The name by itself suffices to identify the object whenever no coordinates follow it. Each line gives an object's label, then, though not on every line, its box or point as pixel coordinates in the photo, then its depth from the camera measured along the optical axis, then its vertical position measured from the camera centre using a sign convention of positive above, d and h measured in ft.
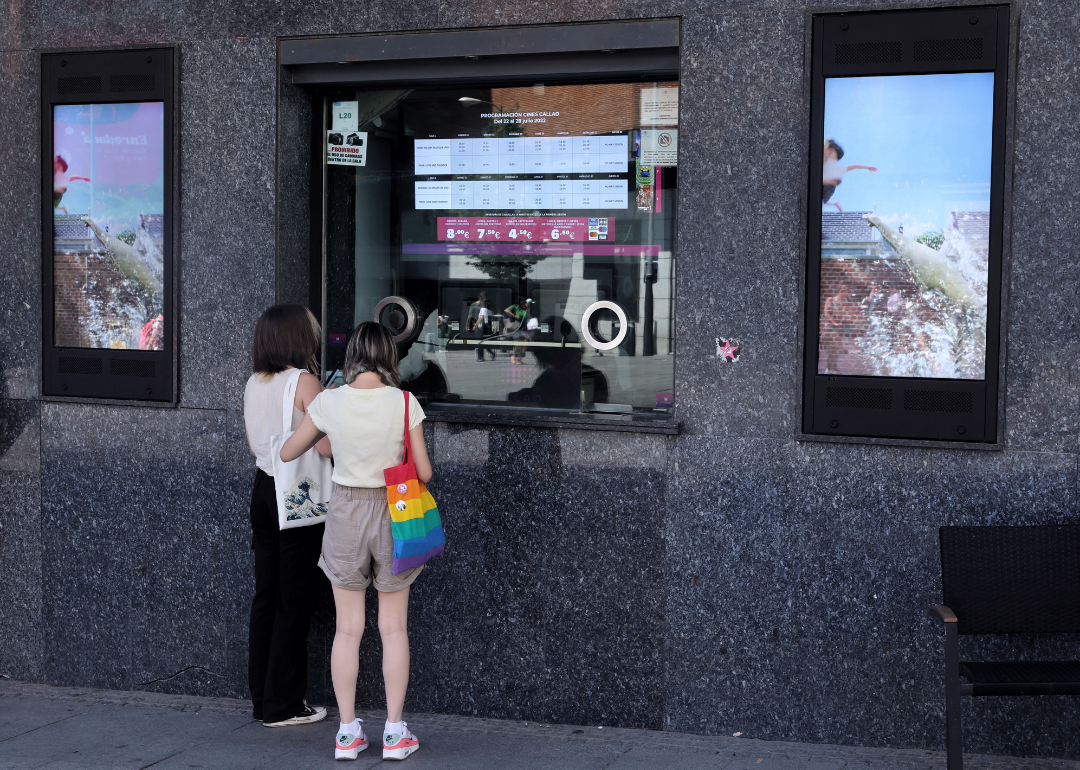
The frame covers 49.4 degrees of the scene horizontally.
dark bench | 14.11 -2.87
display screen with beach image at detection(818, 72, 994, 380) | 15.39 +1.56
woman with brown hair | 16.31 -3.11
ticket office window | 17.53 +1.52
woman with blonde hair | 14.84 -2.17
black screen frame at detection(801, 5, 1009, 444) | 15.15 +1.13
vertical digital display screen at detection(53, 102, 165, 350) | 18.79 +1.73
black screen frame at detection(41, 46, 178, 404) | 18.51 +1.15
